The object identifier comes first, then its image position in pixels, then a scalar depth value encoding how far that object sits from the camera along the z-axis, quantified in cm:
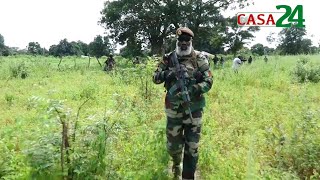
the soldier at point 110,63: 1508
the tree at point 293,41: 5108
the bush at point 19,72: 1192
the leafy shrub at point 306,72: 954
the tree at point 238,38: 3129
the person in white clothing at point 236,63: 1249
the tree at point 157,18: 2093
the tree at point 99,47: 4184
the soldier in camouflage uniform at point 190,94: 294
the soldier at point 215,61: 1930
